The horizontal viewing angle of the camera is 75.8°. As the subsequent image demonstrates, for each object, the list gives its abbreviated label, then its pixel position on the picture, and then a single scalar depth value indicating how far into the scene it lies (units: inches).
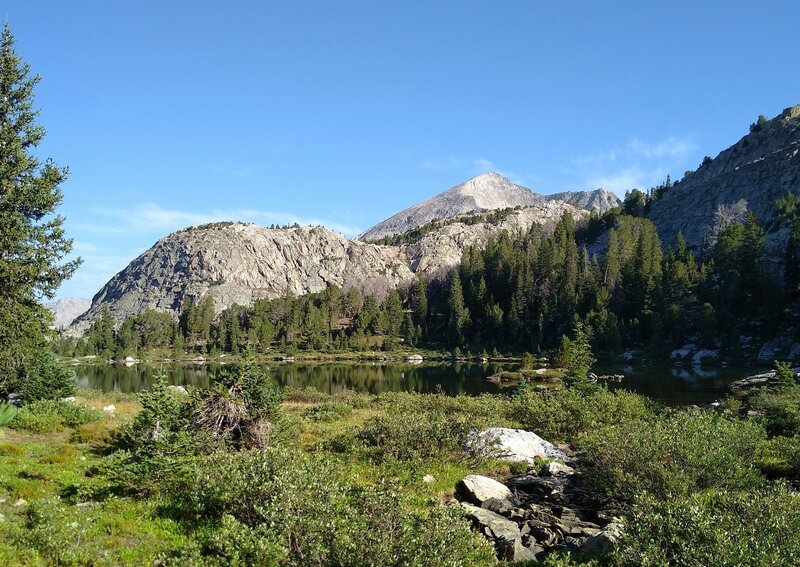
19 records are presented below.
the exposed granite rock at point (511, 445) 813.9
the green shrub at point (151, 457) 524.7
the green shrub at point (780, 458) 740.0
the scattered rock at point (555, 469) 764.6
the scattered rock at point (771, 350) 3172.7
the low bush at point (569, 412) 1062.4
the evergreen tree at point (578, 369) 1539.0
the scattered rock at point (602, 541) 437.4
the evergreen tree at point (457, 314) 5777.6
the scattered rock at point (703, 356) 3532.5
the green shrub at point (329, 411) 1203.2
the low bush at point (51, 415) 837.2
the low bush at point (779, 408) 965.8
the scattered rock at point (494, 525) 505.0
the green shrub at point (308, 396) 1814.7
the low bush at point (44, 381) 1048.8
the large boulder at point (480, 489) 640.4
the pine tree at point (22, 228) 928.9
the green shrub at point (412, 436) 759.7
